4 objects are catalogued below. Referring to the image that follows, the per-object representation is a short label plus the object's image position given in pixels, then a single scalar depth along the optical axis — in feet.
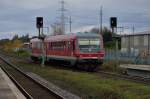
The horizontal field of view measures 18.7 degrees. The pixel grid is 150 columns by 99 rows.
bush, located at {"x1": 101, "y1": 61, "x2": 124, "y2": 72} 121.25
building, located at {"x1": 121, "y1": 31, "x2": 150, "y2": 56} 184.22
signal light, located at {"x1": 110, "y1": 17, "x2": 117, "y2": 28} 122.91
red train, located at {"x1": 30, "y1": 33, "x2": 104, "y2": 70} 114.73
